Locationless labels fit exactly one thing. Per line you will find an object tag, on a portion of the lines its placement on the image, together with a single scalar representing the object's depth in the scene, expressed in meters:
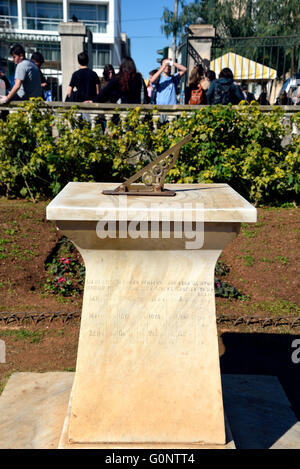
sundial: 2.88
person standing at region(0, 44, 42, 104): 7.49
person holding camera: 8.16
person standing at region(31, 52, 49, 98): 8.37
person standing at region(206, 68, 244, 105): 7.81
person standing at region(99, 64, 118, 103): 9.03
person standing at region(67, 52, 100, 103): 7.71
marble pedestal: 2.67
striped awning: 12.53
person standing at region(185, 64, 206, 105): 7.99
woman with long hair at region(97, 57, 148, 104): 7.42
